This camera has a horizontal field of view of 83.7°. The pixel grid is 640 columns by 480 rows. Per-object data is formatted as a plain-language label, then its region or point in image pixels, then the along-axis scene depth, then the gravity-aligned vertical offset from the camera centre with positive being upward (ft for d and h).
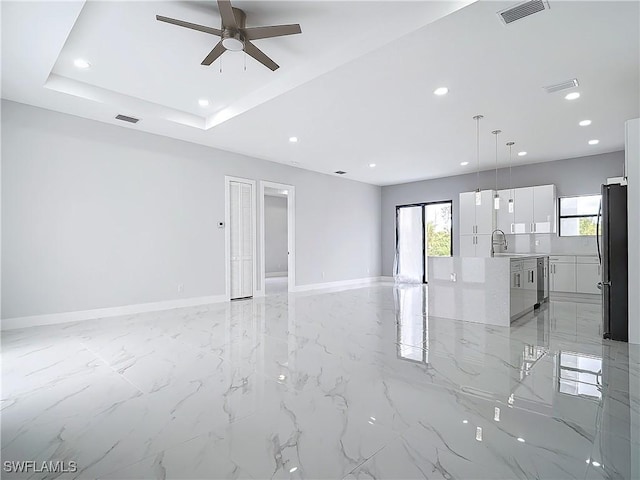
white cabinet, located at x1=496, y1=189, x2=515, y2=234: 26.20 +1.98
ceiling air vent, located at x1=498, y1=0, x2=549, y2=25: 9.28 +6.17
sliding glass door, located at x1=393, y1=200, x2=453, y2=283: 32.01 +0.47
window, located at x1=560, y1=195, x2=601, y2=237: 23.90 +1.81
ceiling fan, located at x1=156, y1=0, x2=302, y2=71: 9.67 +6.03
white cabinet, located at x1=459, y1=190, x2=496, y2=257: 27.14 +1.41
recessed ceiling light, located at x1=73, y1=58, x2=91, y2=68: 13.07 +6.69
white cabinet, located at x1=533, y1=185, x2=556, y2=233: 24.38 +2.27
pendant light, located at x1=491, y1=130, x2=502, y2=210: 17.98 +2.37
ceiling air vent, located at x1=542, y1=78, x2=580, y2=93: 13.53 +6.06
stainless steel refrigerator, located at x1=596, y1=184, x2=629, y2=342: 12.85 -0.81
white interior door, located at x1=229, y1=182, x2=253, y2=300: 23.32 +0.23
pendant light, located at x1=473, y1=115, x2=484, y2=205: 17.10 +5.94
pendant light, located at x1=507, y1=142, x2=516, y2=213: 21.57 +4.40
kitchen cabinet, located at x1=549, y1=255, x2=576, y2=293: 22.90 -2.09
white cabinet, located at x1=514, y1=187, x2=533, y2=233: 25.25 +2.26
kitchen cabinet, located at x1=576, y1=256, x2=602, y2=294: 22.04 -2.06
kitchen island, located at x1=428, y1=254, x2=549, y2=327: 15.14 -2.10
